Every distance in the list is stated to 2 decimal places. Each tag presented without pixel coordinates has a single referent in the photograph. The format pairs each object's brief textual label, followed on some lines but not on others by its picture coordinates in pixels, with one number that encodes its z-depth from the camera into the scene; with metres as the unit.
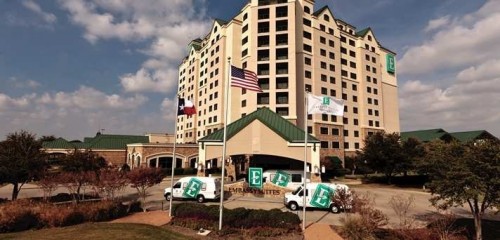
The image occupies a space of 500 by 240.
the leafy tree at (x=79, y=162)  29.63
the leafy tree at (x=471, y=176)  16.50
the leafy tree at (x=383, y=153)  42.94
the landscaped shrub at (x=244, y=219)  17.71
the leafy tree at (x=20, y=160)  24.31
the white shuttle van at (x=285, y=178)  32.81
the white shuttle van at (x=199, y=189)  28.19
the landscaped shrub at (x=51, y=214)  17.30
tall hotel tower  63.09
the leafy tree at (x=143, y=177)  23.57
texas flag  21.78
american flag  18.59
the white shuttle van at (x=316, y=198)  24.02
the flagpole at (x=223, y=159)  17.54
